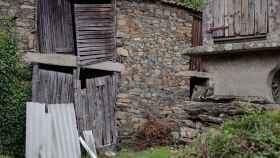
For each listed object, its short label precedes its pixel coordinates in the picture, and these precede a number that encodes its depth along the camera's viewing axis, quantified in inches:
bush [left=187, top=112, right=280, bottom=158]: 122.3
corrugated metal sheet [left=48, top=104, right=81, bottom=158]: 337.1
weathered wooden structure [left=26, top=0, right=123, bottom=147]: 359.6
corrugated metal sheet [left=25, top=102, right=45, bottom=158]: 334.3
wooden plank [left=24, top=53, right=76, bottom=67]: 354.0
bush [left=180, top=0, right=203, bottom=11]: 459.1
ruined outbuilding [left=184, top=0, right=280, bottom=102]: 165.8
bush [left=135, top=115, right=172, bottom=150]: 396.2
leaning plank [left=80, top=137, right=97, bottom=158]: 341.5
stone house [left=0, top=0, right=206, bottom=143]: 359.6
